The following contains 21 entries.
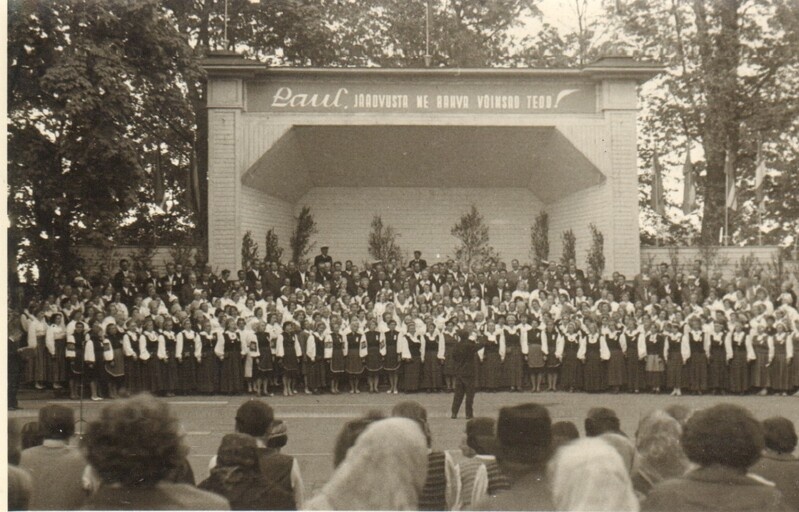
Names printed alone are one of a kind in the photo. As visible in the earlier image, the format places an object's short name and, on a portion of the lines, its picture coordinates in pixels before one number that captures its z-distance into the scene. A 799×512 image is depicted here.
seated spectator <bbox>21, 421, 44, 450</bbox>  4.94
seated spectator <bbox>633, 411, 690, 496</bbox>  4.53
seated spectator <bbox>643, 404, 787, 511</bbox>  3.47
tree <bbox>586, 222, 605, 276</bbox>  22.27
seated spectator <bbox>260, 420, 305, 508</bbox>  4.57
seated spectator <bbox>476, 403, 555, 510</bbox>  3.83
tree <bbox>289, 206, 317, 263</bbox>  24.81
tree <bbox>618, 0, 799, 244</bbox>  23.98
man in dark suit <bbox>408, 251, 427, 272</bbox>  21.98
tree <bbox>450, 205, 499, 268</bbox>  25.27
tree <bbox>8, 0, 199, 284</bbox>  13.94
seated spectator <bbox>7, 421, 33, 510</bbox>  3.93
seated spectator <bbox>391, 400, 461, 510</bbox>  5.06
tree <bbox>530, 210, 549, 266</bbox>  25.65
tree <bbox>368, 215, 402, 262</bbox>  25.16
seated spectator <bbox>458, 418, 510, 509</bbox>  4.19
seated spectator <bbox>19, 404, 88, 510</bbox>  4.30
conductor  13.30
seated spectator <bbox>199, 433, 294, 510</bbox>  4.26
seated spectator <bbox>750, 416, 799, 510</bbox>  4.50
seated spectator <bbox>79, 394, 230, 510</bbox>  3.51
